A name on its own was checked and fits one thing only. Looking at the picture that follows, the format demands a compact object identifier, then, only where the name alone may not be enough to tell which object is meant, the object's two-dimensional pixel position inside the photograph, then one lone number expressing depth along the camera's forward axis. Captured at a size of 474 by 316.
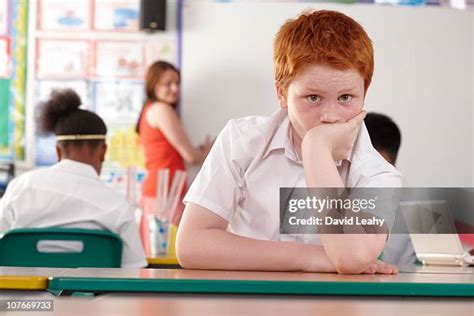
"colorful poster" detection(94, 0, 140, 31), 3.74
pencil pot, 2.95
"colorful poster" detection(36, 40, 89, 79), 3.75
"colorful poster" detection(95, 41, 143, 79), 3.73
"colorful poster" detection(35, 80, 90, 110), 3.70
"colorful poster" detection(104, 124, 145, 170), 3.64
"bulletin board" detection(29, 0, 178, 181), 3.70
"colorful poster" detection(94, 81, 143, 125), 3.70
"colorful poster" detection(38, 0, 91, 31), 3.76
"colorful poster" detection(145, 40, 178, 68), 3.69
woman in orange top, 3.51
